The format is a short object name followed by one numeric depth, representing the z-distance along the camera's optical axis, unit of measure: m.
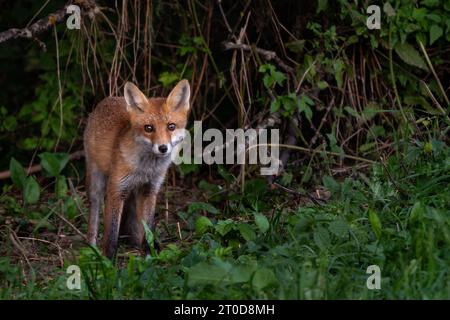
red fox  5.55
